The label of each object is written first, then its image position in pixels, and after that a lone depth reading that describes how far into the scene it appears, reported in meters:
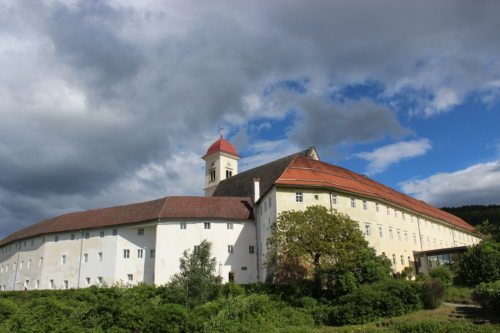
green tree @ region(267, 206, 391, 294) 30.81
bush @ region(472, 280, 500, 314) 23.11
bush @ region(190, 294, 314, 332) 22.94
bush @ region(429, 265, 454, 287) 33.92
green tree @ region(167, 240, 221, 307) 30.98
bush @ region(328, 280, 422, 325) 26.00
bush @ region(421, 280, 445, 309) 26.98
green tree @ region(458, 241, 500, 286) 32.47
